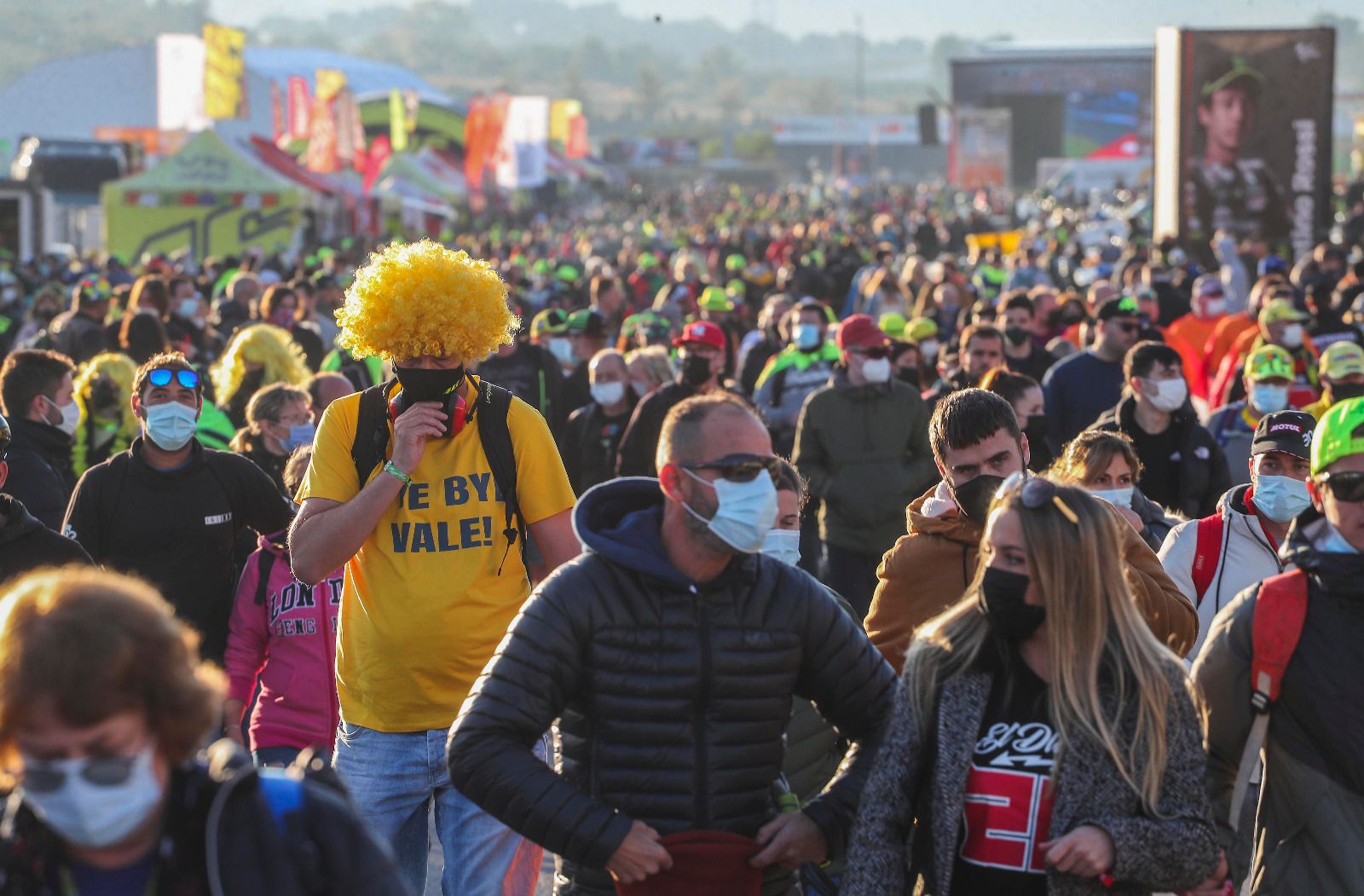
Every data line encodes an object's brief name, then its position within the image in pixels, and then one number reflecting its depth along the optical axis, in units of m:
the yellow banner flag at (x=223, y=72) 56.59
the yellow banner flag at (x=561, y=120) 82.69
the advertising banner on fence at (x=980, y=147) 81.12
